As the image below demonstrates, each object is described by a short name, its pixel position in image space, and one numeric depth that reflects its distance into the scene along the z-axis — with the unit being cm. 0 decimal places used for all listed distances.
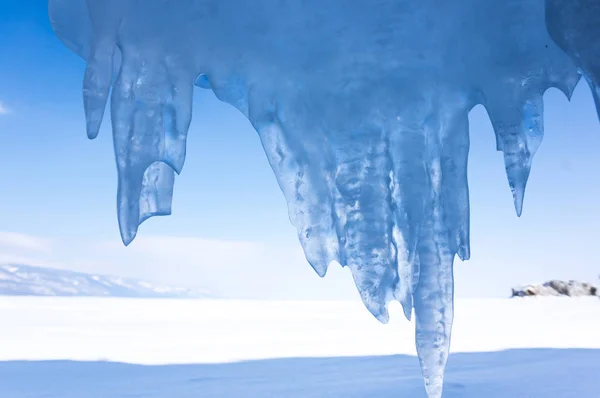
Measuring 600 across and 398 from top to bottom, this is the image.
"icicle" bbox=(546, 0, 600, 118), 222
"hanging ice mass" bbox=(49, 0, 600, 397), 274
